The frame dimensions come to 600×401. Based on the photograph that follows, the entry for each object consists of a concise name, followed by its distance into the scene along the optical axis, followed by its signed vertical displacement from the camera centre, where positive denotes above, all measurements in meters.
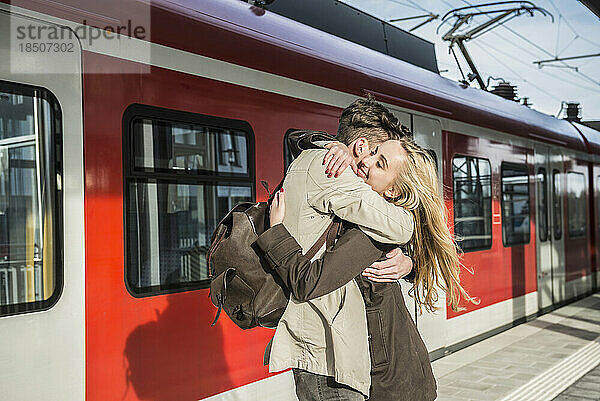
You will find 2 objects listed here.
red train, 3.14 +0.26
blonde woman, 2.46 -0.17
